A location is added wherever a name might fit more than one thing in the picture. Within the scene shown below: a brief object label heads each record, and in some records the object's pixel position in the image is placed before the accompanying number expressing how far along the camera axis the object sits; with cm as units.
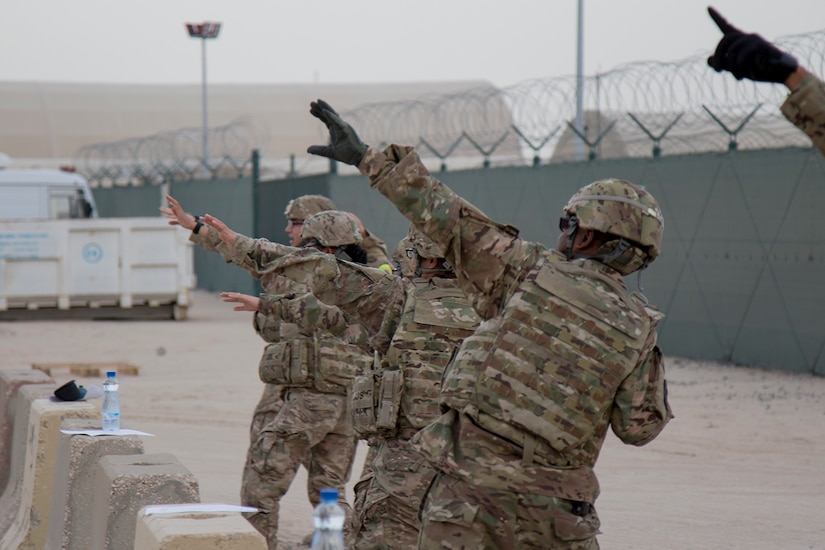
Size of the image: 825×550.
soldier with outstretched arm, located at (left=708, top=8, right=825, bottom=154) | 547
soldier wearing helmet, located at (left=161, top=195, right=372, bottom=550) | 1153
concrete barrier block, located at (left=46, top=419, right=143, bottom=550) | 934
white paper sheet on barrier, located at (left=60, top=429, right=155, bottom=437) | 992
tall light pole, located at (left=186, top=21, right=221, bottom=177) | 6272
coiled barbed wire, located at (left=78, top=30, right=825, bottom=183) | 2386
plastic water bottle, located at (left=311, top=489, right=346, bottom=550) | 503
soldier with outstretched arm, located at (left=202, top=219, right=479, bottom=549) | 877
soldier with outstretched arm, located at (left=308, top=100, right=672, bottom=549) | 654
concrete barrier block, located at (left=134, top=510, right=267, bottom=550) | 636
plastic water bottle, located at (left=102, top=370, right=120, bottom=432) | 1026
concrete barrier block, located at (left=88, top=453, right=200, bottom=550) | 802
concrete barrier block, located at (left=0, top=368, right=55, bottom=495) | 1379
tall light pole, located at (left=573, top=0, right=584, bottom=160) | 2805
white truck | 3566
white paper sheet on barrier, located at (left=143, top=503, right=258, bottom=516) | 702
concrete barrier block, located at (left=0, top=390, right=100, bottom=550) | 1105
